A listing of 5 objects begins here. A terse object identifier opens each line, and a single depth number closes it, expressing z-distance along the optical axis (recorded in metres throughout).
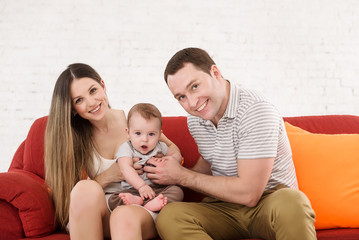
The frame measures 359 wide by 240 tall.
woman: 1.74
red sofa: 1.77
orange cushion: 1.92
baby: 1.81
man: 1.59
